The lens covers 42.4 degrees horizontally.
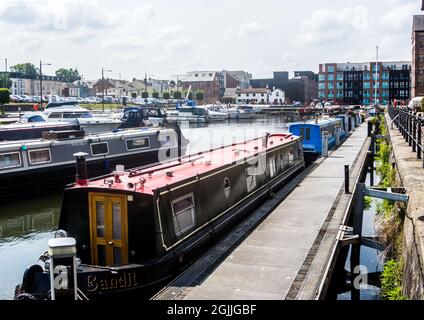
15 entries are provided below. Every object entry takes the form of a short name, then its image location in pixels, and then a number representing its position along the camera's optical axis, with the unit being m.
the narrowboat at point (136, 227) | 9.32
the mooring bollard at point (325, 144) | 27.55
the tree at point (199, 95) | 143.25
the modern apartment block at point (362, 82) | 142.71
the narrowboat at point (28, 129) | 29.55
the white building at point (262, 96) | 161.88
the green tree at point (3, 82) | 117.60
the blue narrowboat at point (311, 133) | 28.62
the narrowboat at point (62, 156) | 22.77
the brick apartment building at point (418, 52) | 91.38
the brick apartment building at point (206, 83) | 157.25
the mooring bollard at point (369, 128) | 39.72
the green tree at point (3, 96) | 68.44
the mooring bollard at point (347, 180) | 17.33
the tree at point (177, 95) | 142.15
